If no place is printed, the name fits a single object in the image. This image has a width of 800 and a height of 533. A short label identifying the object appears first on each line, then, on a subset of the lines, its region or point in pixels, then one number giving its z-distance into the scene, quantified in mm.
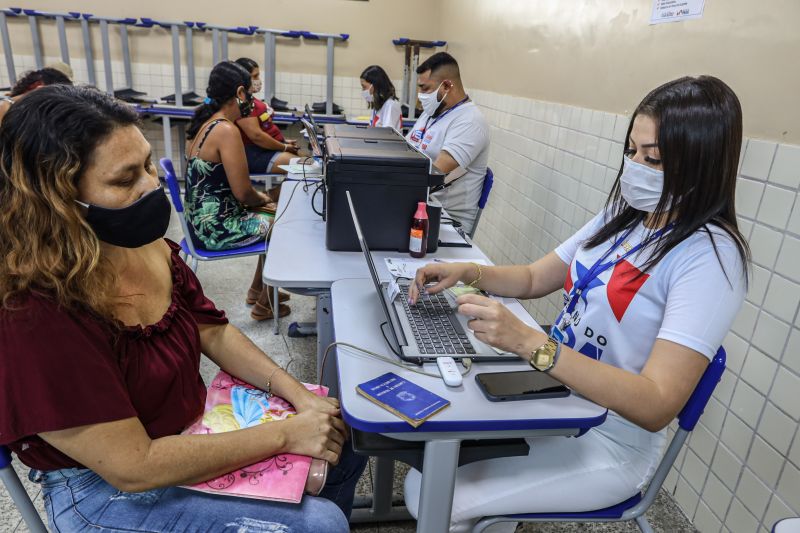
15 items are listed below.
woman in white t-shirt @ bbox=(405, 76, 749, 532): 988
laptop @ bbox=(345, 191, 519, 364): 1121
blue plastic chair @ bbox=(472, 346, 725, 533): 1021
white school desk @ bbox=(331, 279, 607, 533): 923
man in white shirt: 2736
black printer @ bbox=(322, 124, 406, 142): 2205
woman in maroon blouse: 822
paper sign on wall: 1850
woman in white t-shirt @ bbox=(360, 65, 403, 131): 4578
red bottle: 1703
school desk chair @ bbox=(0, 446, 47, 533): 892
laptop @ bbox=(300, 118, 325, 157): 2637
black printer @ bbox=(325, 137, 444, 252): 1654
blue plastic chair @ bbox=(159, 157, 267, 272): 2393
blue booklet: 919
